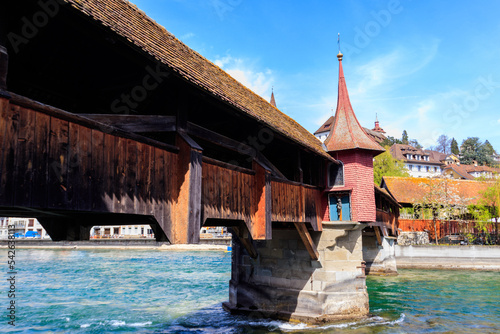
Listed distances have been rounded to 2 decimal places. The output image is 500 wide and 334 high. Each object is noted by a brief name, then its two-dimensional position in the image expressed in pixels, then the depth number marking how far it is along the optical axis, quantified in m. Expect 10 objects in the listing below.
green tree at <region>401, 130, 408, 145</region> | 91.37
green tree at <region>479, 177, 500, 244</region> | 29.33
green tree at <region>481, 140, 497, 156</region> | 77.26
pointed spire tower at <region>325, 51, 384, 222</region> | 11.86
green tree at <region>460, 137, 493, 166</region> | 75.38
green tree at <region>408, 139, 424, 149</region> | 91.31
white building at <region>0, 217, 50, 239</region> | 62.52
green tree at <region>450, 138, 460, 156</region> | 87.06
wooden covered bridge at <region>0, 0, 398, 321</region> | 3.62
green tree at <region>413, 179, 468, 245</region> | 31.00
